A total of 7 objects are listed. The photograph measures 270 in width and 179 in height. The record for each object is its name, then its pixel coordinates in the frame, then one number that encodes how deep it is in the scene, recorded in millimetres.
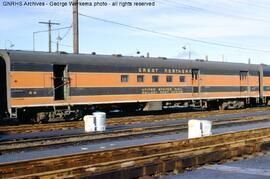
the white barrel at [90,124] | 19344
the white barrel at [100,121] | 19200
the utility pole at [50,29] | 52375
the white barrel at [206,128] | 15734
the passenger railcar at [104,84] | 21734
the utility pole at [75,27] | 28445
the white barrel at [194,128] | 15656
